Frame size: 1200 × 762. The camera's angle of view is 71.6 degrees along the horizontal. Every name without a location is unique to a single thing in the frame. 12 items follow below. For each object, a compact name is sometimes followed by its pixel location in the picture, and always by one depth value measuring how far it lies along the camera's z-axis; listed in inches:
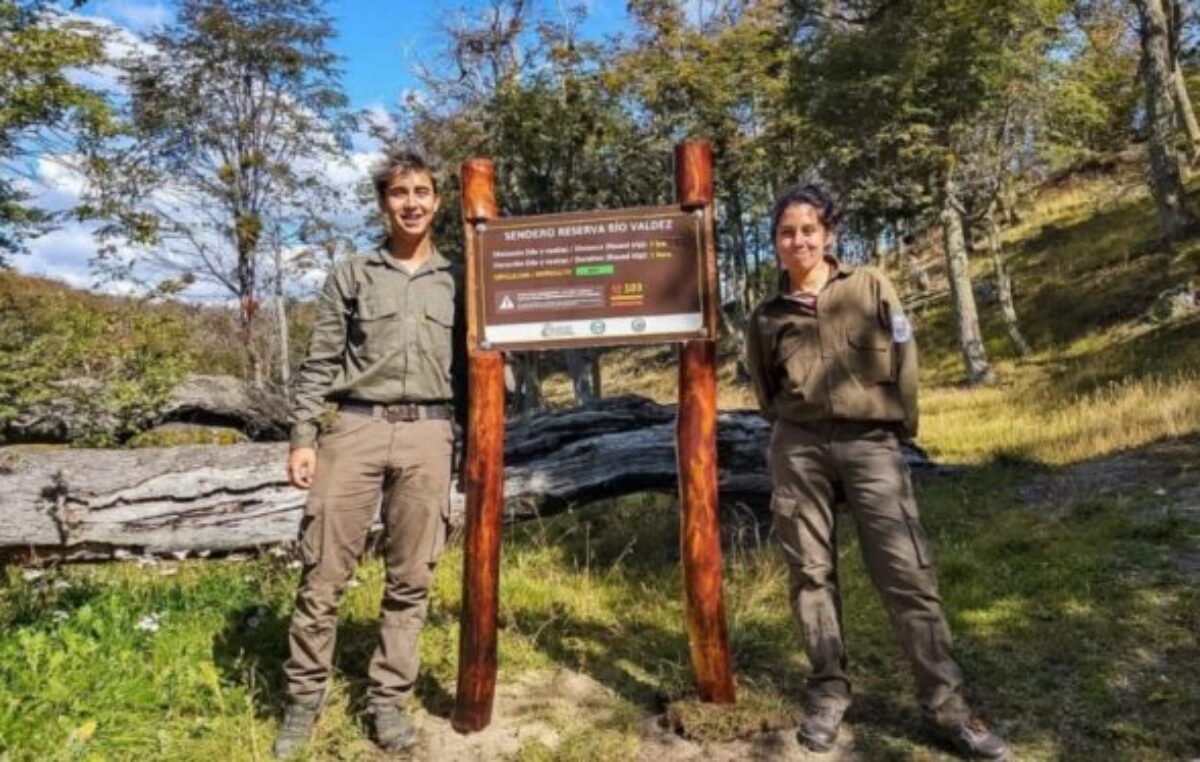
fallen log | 219.3
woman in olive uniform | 134.7
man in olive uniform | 139.9
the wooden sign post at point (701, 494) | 153.3
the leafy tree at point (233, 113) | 754.8
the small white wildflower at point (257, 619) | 179.9
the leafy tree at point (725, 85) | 780.0
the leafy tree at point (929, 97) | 601.3
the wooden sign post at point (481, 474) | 154.6
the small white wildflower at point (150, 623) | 168.2
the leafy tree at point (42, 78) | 387.9
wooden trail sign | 153.0
